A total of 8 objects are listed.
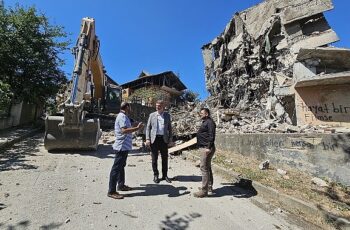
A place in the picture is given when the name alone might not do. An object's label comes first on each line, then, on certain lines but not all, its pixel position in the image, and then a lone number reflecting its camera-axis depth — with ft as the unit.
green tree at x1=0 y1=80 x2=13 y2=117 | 34.29
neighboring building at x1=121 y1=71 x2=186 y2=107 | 119.34
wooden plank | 33.94
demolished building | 28.45
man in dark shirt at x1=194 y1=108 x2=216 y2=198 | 17.39
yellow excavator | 28.14
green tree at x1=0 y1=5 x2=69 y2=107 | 51.60
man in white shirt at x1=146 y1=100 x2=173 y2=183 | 20.26
